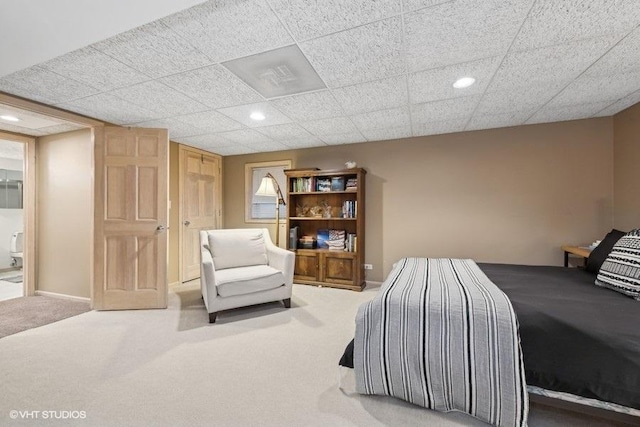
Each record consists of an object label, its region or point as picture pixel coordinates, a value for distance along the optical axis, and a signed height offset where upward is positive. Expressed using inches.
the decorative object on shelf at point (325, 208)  174.2 +3.6
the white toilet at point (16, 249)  205.2 -26.3
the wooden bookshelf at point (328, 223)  157.2 -6.1
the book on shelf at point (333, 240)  163.8 -16.8
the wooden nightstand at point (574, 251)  107.8 -16.2
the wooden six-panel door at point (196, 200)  171.2 +9.8
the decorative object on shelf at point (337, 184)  163.8 +18.2
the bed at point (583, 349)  48.3 -25.9
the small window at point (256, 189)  191.2 +16.9
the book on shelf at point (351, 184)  160.9 +17.8
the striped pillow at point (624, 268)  68.1 -15.1
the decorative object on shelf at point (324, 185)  167.6 +17.9
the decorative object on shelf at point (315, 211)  176.7 +1.7
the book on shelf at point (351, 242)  158.5 -17.0
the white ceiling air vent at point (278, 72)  76.7 +45.0
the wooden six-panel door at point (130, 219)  123.5 -2.3
